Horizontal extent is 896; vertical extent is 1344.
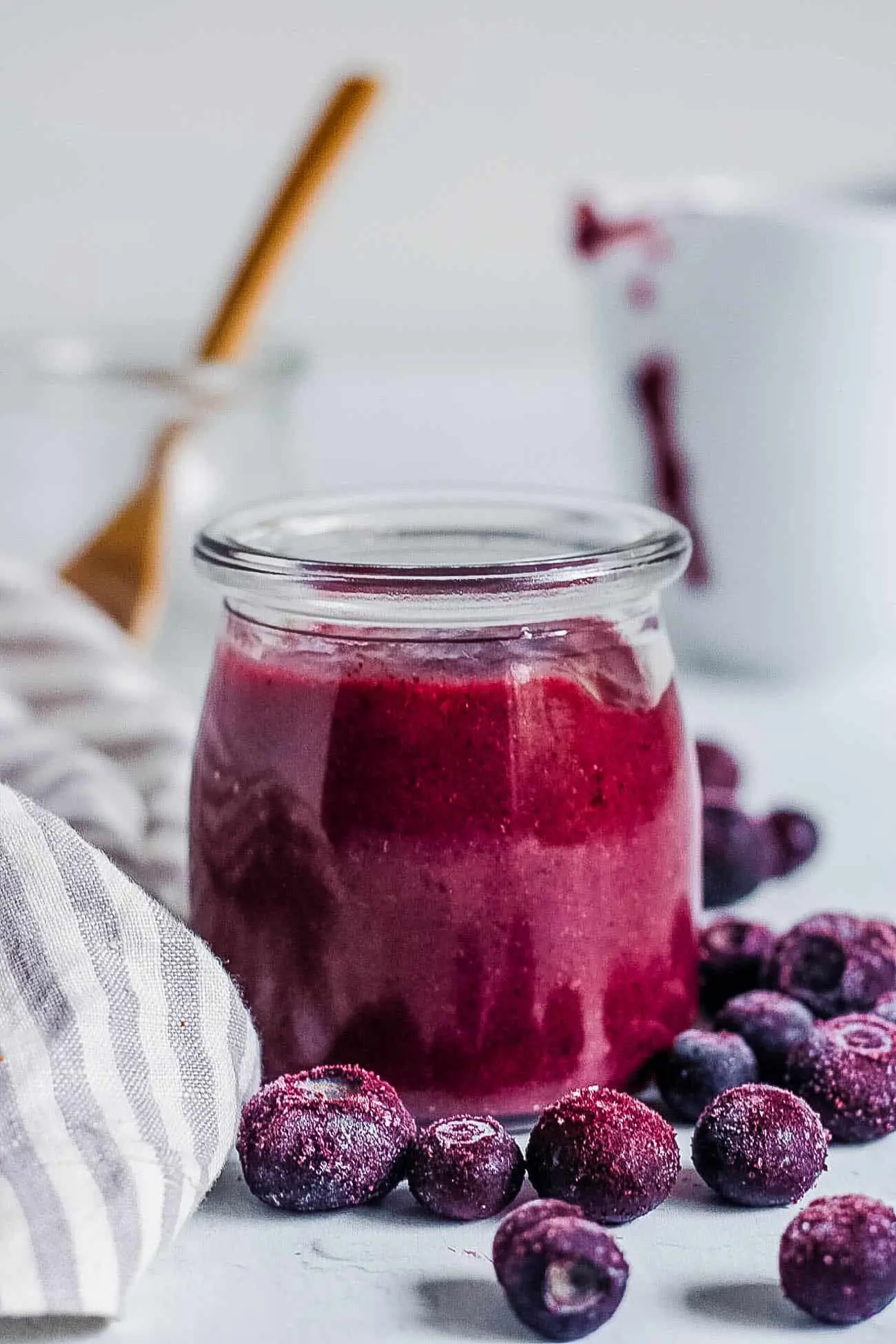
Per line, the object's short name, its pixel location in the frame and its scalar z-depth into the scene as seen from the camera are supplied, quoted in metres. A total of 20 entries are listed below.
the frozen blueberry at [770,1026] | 0.41
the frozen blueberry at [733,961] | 0.44
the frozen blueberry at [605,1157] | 0.37
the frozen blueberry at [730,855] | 0.47
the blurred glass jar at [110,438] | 0.58
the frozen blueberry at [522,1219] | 0.36
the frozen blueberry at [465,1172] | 0.37
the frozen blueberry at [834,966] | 0.43
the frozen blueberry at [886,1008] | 0.42
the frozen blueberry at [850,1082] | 0.40
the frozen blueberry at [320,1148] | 0.38
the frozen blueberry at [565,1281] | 0.35
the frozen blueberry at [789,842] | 0.48
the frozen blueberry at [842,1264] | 0.35
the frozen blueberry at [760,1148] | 0.38
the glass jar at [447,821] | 0.39
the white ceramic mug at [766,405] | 0.57
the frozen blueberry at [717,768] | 0.50
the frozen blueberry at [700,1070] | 0.40
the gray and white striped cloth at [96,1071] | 0.35
